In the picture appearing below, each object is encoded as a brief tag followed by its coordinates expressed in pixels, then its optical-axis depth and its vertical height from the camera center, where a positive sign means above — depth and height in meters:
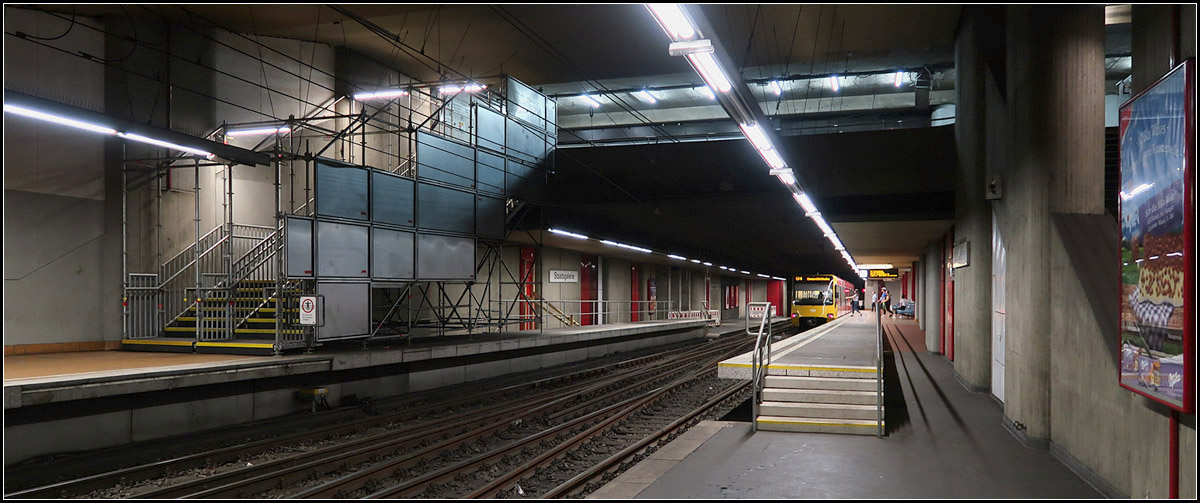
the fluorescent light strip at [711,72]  6.10 +1.75
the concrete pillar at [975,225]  11.94 +0.64
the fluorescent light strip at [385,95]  17.97 +4.39
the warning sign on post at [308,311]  11.97 -0.77
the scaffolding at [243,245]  12.91 +0.42
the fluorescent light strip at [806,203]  14.05 +1.25
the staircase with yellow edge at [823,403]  8.75 -1.85
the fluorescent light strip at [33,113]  8.31 +1.84
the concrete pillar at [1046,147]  7.55 +1.24
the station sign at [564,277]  26.16 -0.49
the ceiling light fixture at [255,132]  15.19 +2.93
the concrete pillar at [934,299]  20.00 -1.08
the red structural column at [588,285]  29.22 -0.91
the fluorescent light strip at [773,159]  10.28 +1.56
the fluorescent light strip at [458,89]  17.58 +4.64
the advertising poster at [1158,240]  4.32 +0.14
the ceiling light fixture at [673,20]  5.20 +1.86
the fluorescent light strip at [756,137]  8.91 +1.68
